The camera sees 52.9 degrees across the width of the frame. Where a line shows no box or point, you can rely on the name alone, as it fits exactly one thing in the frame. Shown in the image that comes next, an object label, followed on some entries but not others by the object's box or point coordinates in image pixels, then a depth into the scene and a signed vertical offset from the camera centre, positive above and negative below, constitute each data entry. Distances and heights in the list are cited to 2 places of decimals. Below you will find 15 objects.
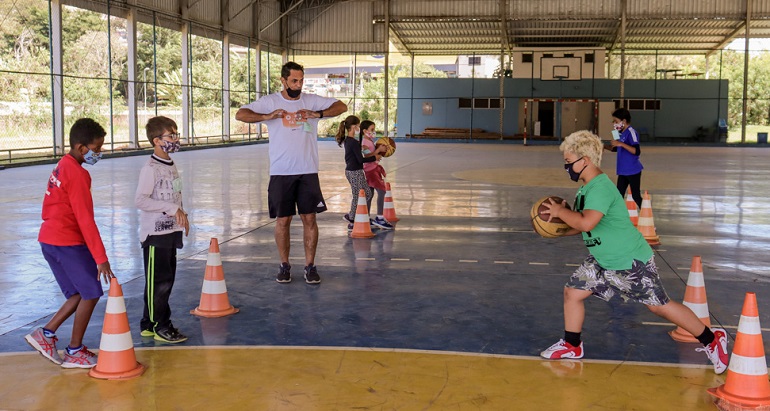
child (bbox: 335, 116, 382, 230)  10.95 -0.24
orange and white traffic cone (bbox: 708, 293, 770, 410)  4.38 -1.30
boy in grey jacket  5.60 -0.60
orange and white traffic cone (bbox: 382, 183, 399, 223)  12.64 -1.10
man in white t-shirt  7.60 -0.12
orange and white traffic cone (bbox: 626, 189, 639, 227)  11.10 -0.93
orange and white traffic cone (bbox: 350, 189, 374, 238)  10.92 -1.15
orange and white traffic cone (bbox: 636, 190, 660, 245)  10.59 -1.07
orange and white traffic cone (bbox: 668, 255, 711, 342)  5.93 -1.17
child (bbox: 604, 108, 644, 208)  11.59 -0.10
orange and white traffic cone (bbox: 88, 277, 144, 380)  4.91 -1.31
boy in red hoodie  4.89 -0.66
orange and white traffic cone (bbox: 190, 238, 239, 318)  6.54 -1.30
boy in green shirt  4.95 -0.68
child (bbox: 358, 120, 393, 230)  11.42 -0.49
